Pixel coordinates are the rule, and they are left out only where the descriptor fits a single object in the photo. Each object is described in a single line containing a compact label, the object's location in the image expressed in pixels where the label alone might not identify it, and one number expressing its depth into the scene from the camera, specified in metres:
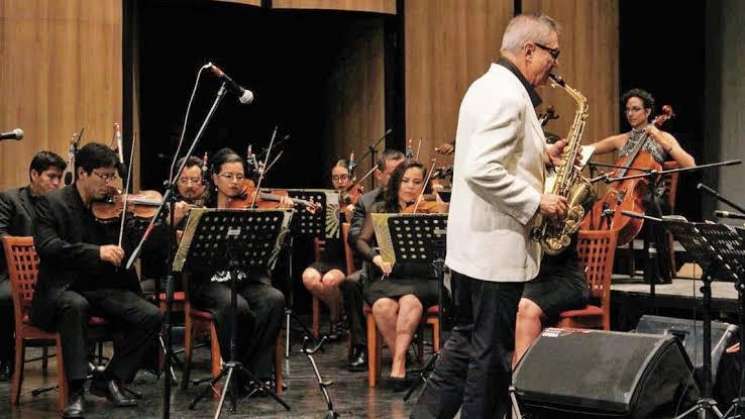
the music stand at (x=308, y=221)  7.92
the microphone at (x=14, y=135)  4.94
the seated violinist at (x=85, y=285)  5.89
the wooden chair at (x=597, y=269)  6.52
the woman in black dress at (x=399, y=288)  6.73
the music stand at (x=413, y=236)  6.25
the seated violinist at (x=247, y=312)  6.31
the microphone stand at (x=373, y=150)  10.09
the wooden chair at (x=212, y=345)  6.39
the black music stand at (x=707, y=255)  4.83
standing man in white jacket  4.06
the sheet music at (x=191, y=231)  5.76
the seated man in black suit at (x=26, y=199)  7.16
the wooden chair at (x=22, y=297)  6.14
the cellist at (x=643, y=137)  7.82
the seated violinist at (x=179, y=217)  6.69
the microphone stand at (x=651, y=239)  6.88
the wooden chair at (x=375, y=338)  6.83
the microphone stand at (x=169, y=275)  4.89
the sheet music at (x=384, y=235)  6.29
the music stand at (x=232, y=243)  5.81
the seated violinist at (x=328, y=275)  8.32
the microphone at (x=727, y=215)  5.10
